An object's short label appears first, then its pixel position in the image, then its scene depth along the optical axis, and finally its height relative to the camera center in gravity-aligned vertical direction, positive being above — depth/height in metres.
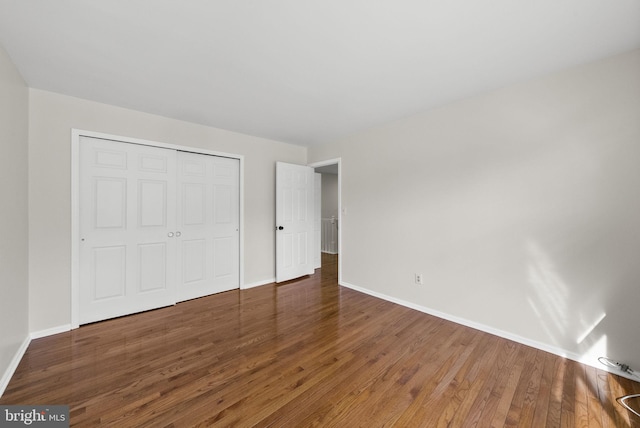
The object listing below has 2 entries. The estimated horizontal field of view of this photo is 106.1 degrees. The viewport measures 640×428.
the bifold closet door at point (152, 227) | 2.67 -0.13
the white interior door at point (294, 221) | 4.11 -0.09
